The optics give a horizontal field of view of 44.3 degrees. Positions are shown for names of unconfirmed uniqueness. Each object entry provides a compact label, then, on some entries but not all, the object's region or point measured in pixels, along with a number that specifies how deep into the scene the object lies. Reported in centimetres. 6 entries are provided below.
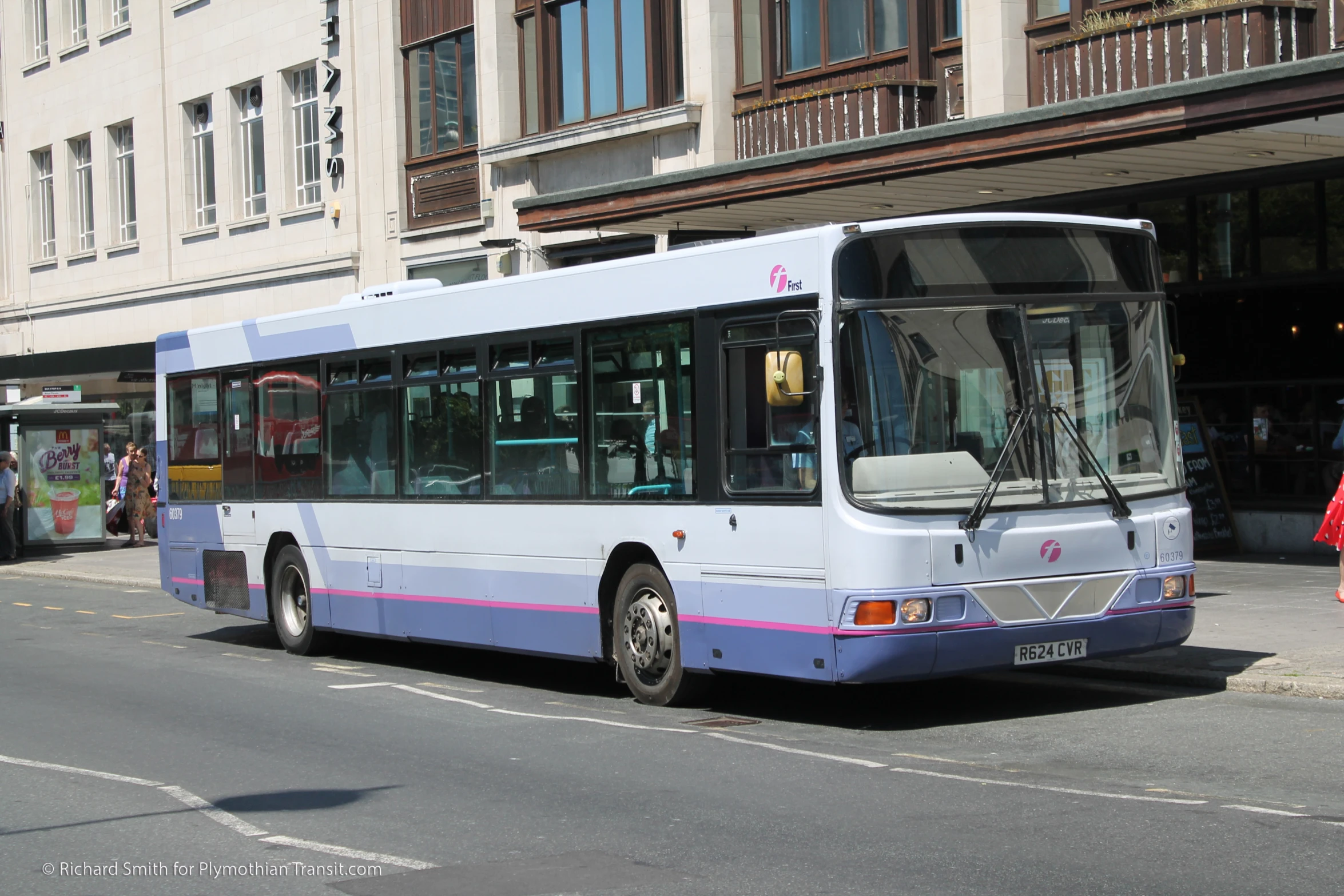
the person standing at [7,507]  2917
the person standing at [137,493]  3219
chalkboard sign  1827
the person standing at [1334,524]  1399
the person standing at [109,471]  3819
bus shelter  3053
